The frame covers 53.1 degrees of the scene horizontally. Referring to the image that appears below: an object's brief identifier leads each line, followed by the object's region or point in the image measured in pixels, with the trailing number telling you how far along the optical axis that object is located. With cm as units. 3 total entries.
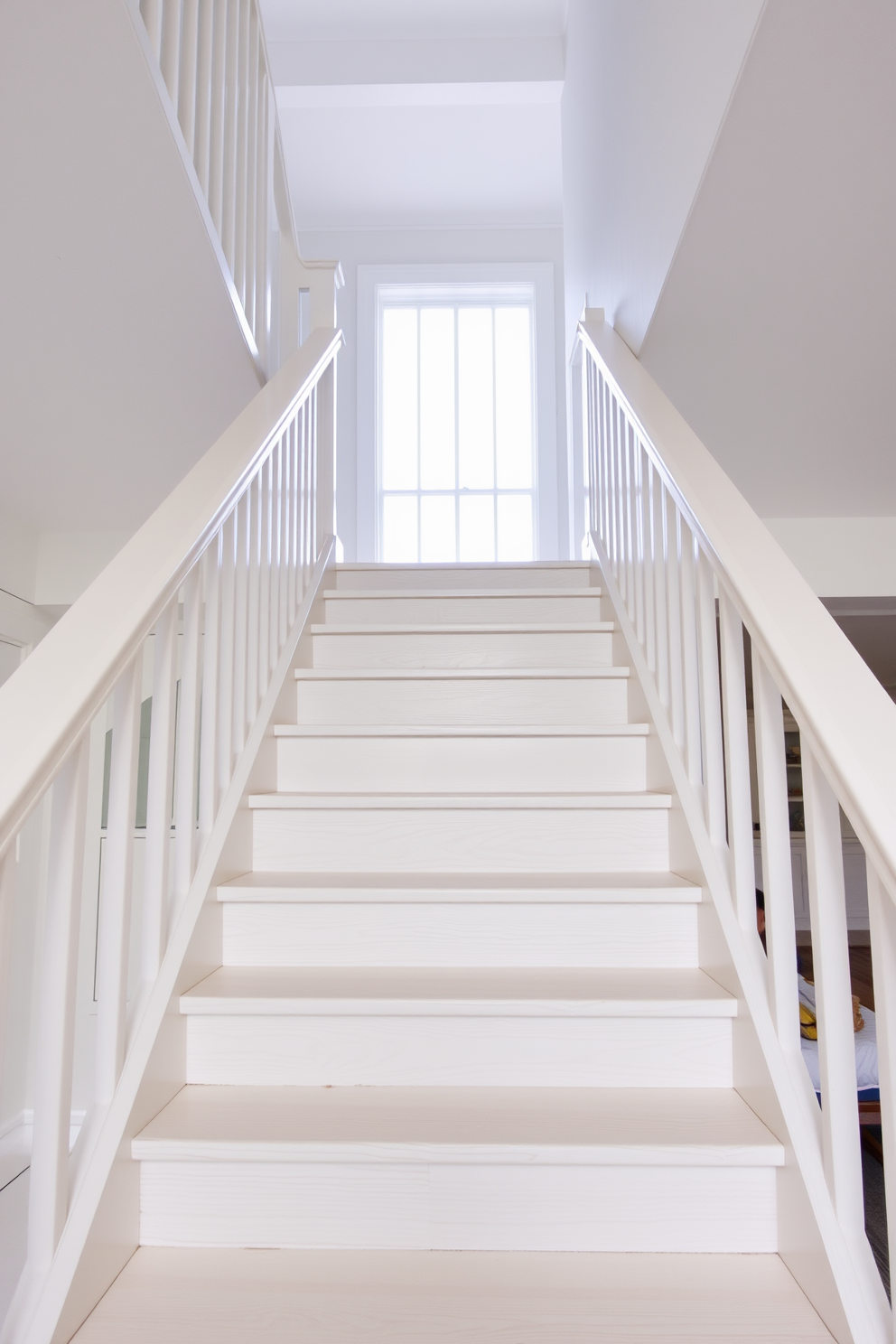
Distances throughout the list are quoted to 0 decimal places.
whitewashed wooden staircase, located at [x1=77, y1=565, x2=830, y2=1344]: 104
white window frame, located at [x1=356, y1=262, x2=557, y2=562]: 538
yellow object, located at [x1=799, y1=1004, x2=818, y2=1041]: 298
